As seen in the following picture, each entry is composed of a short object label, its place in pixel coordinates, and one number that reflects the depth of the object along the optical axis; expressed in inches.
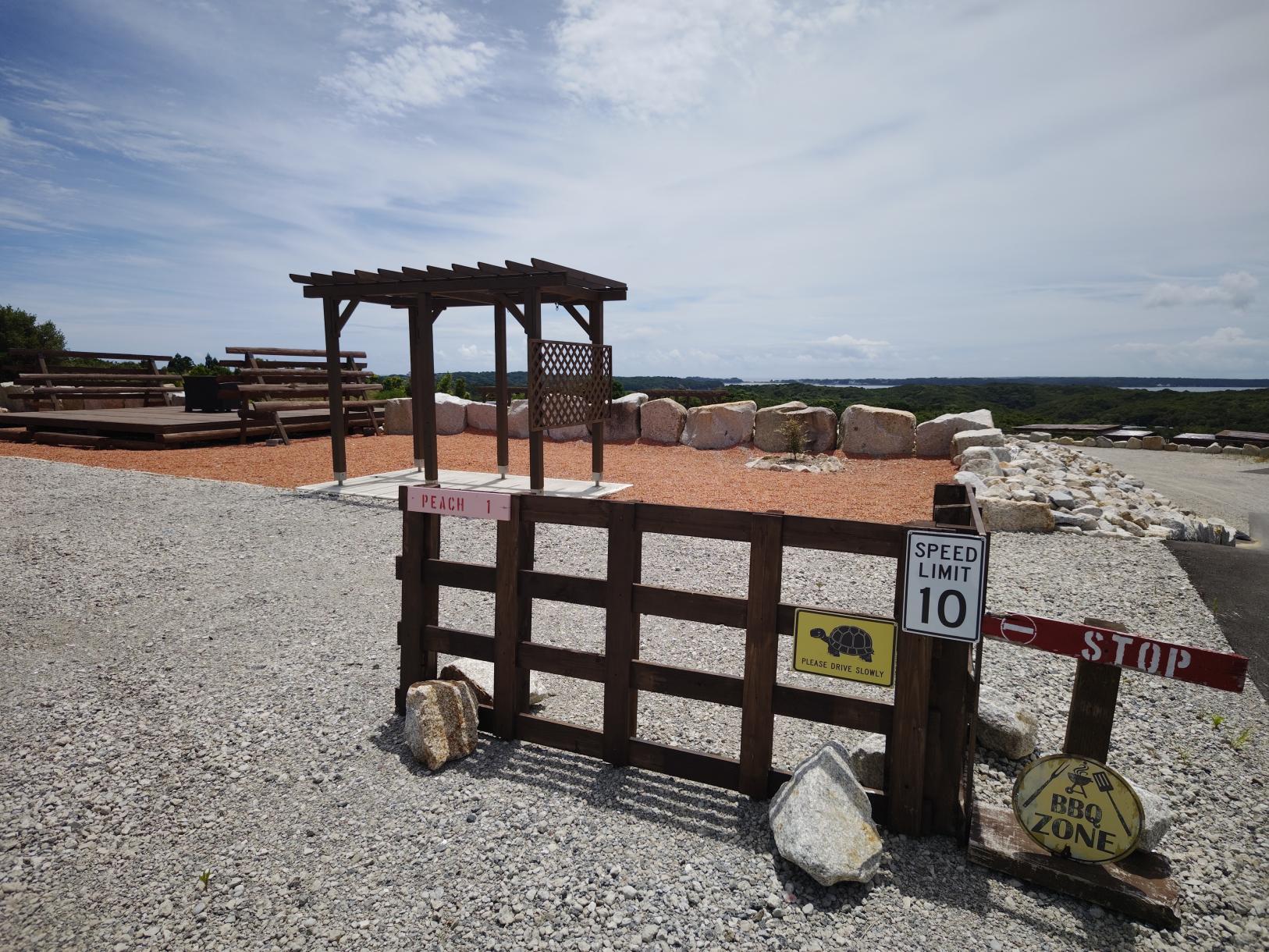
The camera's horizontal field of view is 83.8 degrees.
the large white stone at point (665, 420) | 595.8
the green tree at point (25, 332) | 1291.8
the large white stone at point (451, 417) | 664.4
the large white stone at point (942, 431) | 507.8
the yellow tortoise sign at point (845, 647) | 112.7
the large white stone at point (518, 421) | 638.5
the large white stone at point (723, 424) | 568.4
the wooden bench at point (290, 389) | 594.9
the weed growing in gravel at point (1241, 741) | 138.0
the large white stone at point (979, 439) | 470.0
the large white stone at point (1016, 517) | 302.7
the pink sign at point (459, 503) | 137.1
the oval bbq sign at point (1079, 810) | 101.0
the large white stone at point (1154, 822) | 105.5
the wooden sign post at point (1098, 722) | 92.9
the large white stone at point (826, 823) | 99.5
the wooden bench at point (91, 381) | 653.3
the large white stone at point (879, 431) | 521.7
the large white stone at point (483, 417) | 655.8
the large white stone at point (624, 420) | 613.6
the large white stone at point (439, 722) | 131.4
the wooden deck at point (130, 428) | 547.5
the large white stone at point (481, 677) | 151.2
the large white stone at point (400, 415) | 676.7
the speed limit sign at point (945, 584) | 106.3
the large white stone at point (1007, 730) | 135.6
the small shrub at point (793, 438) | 508.7
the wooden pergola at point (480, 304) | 360.2
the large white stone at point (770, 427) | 550.0
